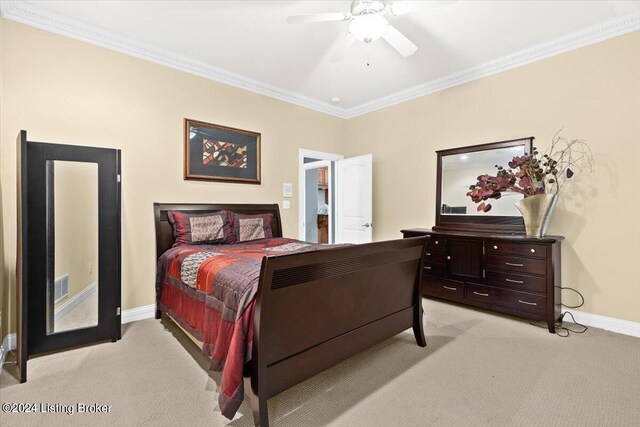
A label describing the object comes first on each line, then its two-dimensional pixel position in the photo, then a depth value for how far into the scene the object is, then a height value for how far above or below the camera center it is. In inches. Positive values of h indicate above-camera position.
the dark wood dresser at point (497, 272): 115.0 -24.4
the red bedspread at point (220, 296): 61.6 -23.3
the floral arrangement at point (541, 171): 122.0 +16.8
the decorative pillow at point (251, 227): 144.6 -7.7
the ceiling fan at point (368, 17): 88.5 +55.4
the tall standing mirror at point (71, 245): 92.6 -11.4
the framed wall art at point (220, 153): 142.3 +27.8
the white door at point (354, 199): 188.5 +7.4
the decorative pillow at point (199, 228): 129.5 -7.6
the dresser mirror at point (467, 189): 136.3 +11.3
